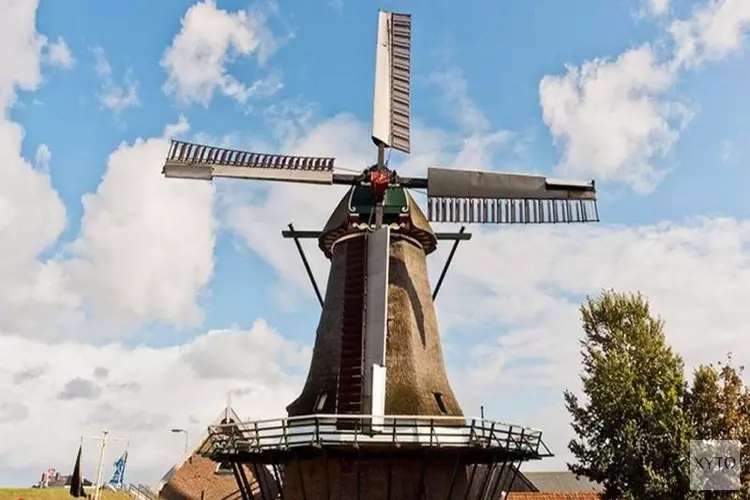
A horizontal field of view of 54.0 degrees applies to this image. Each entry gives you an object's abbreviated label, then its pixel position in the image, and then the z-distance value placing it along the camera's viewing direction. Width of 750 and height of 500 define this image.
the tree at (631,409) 17.98
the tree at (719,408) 18.58
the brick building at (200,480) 29.89
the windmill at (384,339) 15.14
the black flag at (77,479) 28.43
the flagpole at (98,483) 29.27
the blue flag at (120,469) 31.94
